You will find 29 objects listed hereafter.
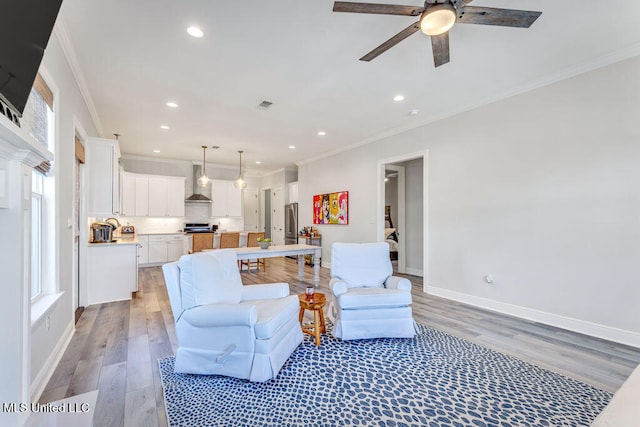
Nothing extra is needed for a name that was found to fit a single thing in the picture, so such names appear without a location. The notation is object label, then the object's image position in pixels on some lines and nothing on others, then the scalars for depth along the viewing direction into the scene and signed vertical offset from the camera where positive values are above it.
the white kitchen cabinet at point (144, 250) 6.92 -0.85
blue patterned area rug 1.77 -1.24
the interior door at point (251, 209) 9.79 +0.19
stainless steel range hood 7.95 +0.80
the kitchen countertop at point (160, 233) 7.04 -0.46
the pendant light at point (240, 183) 6.56 +0.70
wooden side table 2.75 -0.95
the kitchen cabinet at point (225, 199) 8.34 +0.46
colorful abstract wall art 6.41 +0.15
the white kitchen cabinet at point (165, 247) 7.08 -0.81
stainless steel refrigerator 8.20 -0.27
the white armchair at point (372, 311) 2.86 -0.97
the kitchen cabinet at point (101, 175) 4.08 +0.57
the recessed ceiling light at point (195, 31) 2.46 +1.58
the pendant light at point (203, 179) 6.39 +0.78
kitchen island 4.12 -0.83
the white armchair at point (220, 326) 2.14 -0.85
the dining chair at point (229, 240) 6.18 -0.55
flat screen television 1.10 +0.72
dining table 4.65 -0.64
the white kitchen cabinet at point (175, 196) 7.53 +0.49
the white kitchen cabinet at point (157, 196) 7.30 +0.48
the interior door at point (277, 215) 9.05 -0.02
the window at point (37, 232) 2.38 -0.14
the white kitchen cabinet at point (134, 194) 6.96 +0.51
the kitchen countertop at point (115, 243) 4.17 -0.41
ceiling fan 1.84 +1.32
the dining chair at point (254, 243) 6.34 -0.64
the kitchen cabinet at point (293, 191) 8.70 +0.71
